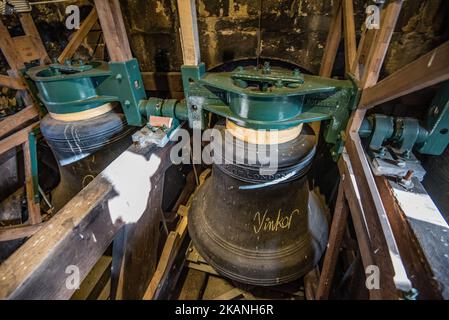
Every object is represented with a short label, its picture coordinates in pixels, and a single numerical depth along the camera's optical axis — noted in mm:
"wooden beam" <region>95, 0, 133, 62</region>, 921
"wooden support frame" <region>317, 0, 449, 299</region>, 540
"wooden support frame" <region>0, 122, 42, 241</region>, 1548
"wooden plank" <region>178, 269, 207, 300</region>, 1624
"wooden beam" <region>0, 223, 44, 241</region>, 1549
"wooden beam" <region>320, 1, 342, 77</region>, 1206
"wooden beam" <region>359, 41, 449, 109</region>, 502
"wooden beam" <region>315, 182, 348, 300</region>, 1010
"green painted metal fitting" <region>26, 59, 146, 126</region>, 1062
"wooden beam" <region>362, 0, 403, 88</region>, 705
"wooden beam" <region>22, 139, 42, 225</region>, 1683
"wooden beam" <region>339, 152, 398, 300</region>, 555
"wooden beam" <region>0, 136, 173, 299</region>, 556
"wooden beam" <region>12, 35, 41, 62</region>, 1526
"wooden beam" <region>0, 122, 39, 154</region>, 1524
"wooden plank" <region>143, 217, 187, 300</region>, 1271
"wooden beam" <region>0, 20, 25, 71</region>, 1452
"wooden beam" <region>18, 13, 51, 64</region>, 1573
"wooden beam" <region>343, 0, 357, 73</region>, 1009
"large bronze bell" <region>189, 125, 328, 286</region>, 929
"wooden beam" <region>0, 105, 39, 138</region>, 1526
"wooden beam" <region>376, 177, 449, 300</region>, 553
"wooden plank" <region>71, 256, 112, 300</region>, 1617
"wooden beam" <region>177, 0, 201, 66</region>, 839
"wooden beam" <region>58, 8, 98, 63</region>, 1484
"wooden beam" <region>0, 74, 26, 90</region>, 1477
